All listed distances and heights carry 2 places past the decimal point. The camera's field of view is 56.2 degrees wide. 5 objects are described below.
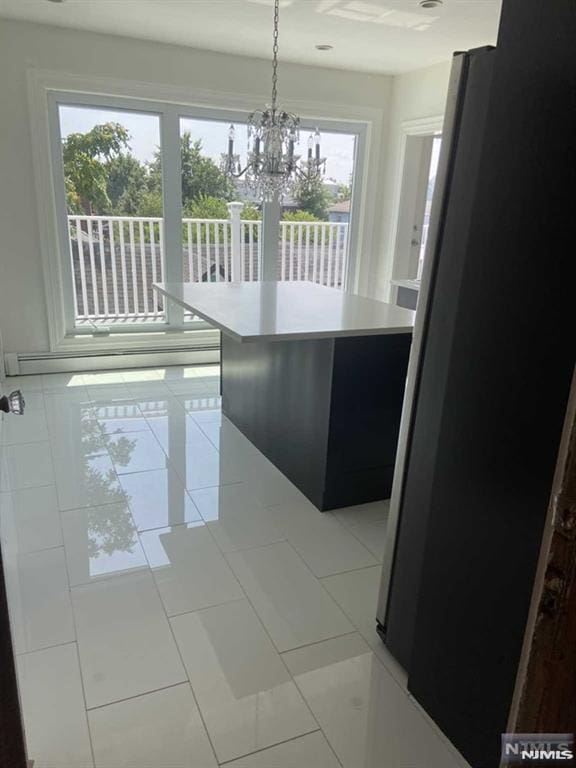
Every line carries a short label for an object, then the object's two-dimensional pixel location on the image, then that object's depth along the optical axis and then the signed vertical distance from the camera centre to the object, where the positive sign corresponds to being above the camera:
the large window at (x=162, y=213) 4.32 -0.19
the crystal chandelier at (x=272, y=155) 2.93 +0.21
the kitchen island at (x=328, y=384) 2.43 -0.85
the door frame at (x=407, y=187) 4.81 +0.13
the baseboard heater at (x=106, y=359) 4.38 -1.42
